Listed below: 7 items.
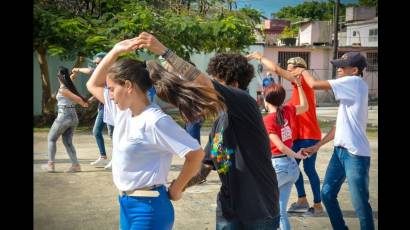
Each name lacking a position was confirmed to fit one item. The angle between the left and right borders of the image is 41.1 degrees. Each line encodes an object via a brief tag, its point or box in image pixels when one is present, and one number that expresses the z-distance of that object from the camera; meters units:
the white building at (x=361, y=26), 31.70
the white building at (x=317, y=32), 31.80
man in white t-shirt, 4.17
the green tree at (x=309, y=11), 41.59
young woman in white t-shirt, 2.63
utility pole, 22.97
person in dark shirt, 2.79
